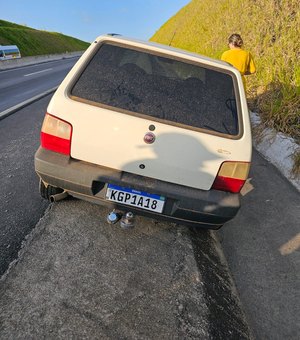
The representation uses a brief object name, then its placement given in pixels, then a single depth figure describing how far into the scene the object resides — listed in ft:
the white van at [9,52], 85.74
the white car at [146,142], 9.00
